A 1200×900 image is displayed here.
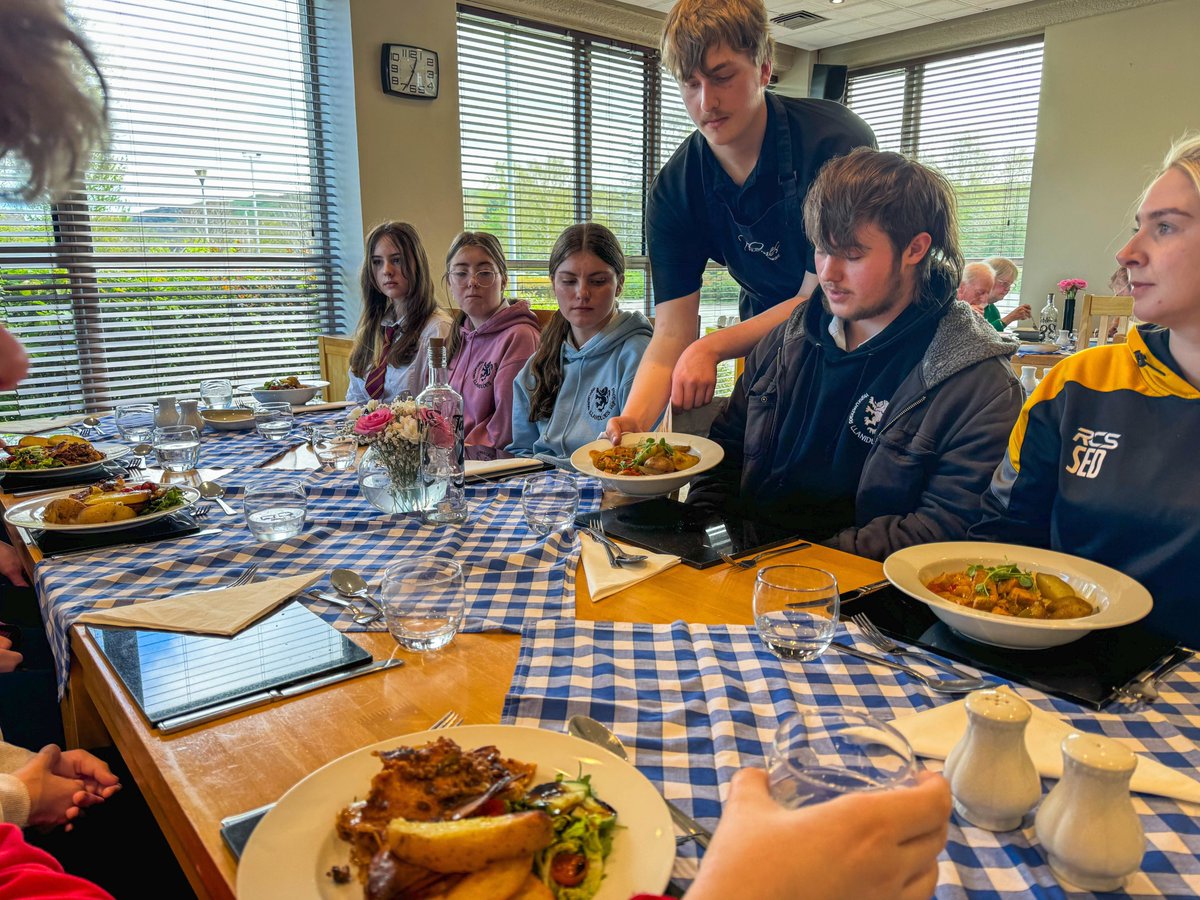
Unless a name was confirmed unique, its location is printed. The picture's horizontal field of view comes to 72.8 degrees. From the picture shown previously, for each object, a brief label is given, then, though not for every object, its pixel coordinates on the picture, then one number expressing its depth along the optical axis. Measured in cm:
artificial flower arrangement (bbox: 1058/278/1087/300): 555
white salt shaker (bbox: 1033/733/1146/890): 58
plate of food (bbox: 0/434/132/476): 193
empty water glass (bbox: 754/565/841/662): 95
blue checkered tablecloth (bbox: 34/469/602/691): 114
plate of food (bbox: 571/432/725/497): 157
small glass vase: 154
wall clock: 439
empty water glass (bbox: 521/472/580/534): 139
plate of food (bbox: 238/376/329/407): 287
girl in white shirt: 335
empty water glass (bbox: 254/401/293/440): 239
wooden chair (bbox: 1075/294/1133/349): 441
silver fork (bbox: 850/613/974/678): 94
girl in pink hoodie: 299
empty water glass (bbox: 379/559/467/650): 100
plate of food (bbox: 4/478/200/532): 146
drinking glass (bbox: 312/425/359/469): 200
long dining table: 64
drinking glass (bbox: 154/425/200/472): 185
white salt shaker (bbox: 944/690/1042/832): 64
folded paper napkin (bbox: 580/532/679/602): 117
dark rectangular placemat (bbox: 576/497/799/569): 131
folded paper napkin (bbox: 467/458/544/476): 188
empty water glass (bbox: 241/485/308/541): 143
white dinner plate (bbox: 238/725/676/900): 56
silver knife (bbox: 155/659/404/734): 83
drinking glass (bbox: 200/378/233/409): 279
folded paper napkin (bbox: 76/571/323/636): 106
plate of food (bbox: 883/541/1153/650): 91
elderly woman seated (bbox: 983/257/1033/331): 574
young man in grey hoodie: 149
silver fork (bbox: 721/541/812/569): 127
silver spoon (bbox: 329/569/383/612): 116
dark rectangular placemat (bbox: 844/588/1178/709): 87
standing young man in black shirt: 187
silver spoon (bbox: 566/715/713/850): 76
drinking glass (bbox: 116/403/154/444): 237
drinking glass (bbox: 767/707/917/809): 53
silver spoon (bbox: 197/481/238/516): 174
